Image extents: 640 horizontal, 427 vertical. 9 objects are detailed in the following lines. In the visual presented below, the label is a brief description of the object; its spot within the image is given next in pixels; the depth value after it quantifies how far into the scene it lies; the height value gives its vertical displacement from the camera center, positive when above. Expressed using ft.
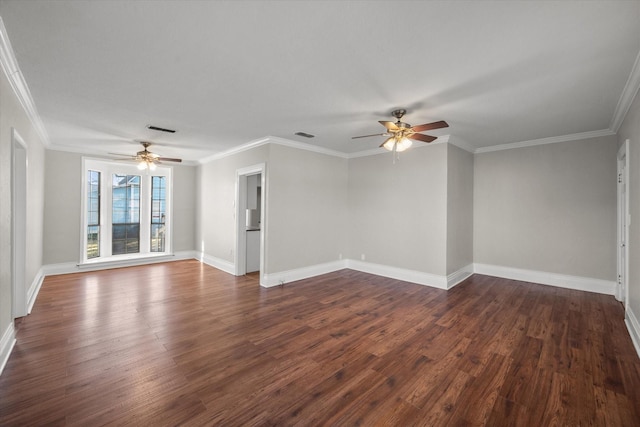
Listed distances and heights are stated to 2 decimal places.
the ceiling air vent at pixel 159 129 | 13.98 +4.36
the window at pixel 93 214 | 20.49 -0.26
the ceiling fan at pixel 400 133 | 10.63 +3.37
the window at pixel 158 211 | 23.75 +0.00
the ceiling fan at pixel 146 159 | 17.22 +3.38
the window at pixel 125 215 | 22.04 -0.32
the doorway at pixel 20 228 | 10.87 -0.76
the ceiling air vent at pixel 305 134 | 15.08 +4.45
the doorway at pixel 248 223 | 16.35 -0.71
